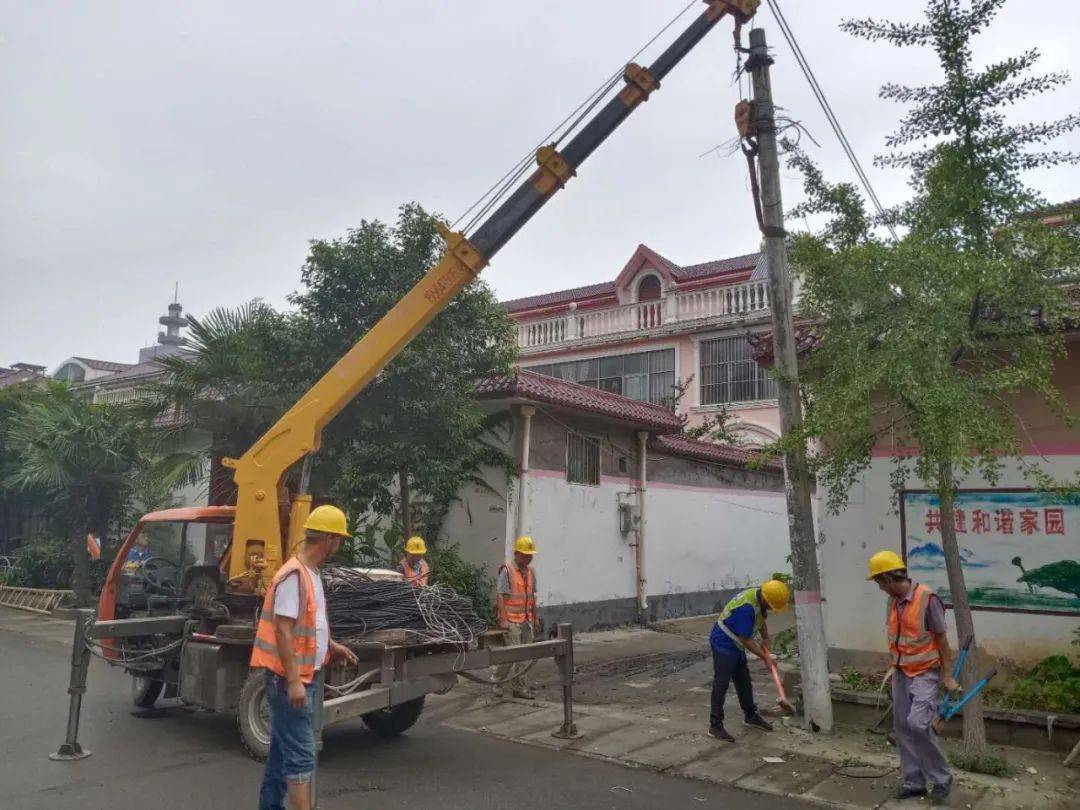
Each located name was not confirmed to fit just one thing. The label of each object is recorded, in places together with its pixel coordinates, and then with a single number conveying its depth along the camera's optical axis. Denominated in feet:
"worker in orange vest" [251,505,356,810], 14.30
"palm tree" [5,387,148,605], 53.26
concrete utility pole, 25.43
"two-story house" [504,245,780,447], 68.95
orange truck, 21.99
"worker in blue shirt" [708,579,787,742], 25.21
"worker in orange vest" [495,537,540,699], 30.86
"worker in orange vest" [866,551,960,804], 19.60
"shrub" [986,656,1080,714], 23.82
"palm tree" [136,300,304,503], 38.68
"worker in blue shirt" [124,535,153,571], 28.45
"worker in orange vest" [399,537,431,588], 33.09
